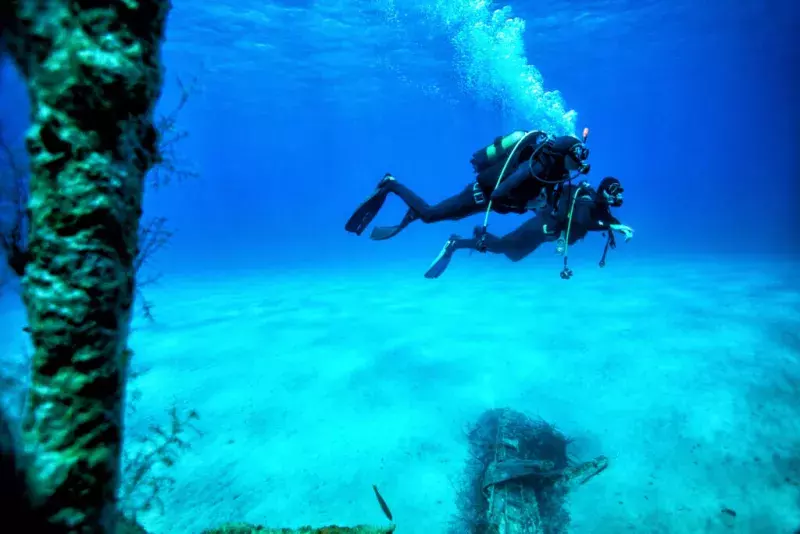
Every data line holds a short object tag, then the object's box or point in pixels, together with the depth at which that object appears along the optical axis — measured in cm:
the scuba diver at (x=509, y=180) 495
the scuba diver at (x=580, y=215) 523
